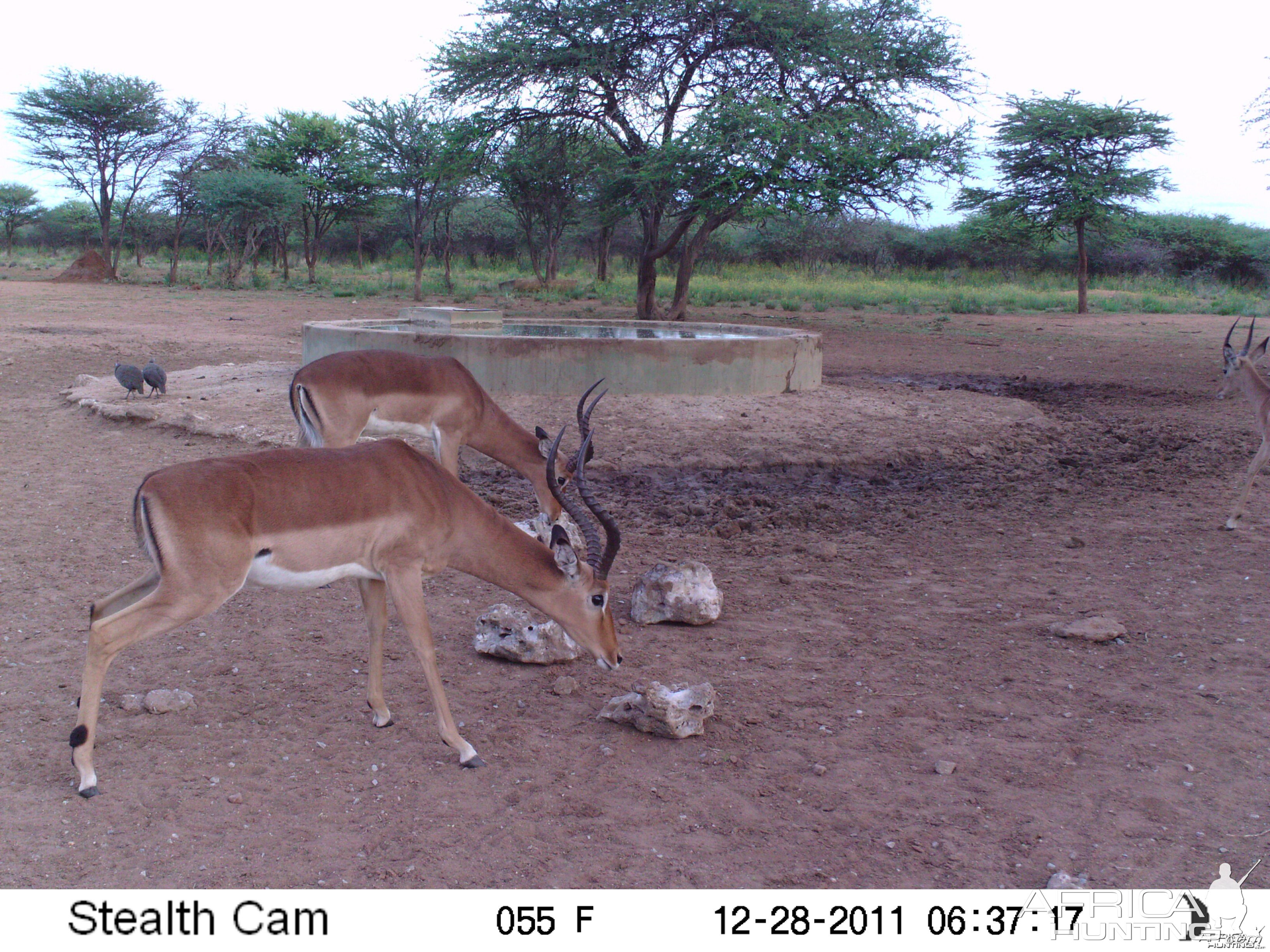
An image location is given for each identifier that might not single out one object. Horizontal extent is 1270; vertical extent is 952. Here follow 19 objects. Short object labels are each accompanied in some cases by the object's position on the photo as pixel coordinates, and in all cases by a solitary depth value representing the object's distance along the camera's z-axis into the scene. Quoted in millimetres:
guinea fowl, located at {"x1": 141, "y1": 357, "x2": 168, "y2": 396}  10055
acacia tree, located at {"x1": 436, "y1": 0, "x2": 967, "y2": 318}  18453
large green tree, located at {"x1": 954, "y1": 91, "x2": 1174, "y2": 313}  25016
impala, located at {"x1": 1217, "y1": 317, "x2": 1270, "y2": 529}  6938
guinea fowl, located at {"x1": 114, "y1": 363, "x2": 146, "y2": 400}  9984
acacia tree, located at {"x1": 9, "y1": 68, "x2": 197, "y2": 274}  34406
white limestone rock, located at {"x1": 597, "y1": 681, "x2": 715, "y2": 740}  3924
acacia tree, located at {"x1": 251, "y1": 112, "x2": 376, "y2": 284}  35594
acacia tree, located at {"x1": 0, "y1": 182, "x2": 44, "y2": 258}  46344
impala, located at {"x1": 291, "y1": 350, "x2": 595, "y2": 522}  6492
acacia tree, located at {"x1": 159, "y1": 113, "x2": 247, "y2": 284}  34656
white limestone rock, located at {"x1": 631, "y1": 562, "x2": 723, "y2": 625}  5164
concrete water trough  9883
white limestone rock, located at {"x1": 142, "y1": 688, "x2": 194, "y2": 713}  4051
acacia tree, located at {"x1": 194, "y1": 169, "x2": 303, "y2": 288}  30984
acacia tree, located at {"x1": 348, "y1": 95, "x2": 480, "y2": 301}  27328
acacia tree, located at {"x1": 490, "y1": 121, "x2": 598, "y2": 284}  21156
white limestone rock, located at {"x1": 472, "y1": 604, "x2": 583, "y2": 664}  4711
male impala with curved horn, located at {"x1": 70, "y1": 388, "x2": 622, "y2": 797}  3385
